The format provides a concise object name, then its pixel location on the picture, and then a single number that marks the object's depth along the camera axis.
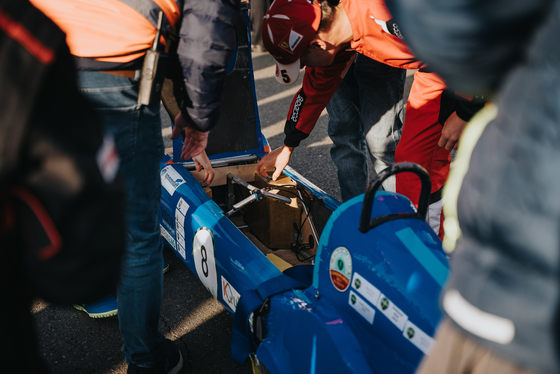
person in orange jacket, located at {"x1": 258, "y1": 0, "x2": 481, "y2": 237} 1.75
